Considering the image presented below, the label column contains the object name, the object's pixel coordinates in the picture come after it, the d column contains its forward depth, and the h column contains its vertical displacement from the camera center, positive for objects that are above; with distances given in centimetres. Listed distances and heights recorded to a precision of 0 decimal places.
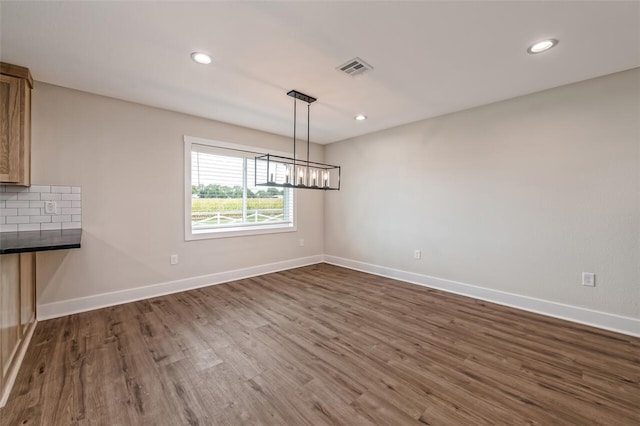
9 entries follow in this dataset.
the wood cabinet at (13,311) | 170 -84
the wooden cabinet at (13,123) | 232 +76
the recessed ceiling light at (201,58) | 227 +136
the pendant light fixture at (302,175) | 296 +42
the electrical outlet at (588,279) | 270 -70
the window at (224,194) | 384 +24
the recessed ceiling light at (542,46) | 205 +137
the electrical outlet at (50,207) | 276 +0
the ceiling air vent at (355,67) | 236 +136
